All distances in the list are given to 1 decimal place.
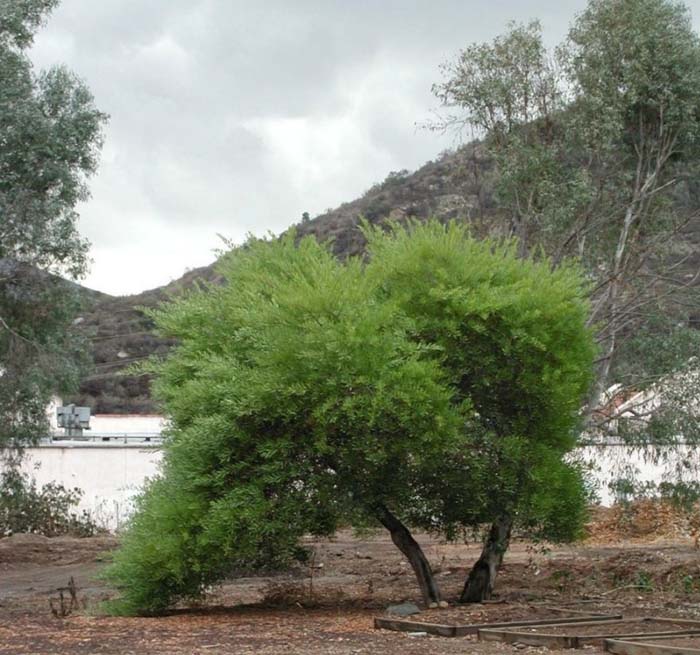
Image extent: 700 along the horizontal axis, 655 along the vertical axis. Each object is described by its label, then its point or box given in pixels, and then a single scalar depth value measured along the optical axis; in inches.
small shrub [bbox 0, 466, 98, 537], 1269.7
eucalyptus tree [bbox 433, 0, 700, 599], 1123.9
